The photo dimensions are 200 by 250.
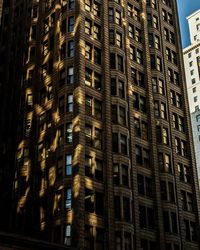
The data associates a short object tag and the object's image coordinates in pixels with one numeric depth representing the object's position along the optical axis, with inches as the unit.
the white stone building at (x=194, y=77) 4849.9
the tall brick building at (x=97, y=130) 1962.4
